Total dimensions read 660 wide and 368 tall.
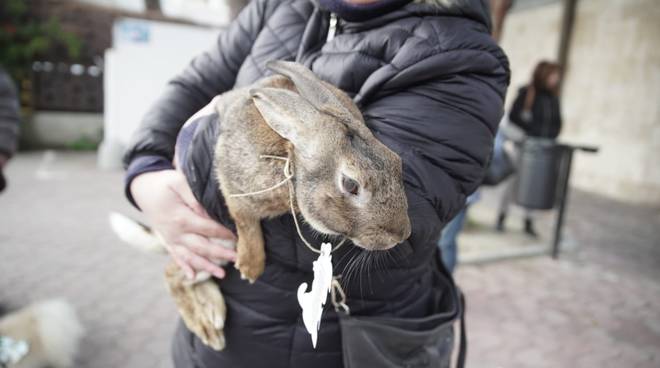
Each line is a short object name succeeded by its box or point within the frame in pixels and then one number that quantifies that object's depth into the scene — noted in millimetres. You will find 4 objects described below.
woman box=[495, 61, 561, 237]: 2951
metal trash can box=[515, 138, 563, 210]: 2622
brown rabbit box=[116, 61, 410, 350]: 670
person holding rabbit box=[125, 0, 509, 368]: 696
